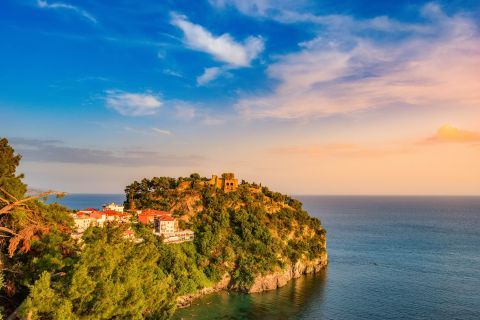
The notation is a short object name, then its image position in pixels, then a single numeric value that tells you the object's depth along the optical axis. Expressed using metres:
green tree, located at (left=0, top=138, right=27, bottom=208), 34.38
